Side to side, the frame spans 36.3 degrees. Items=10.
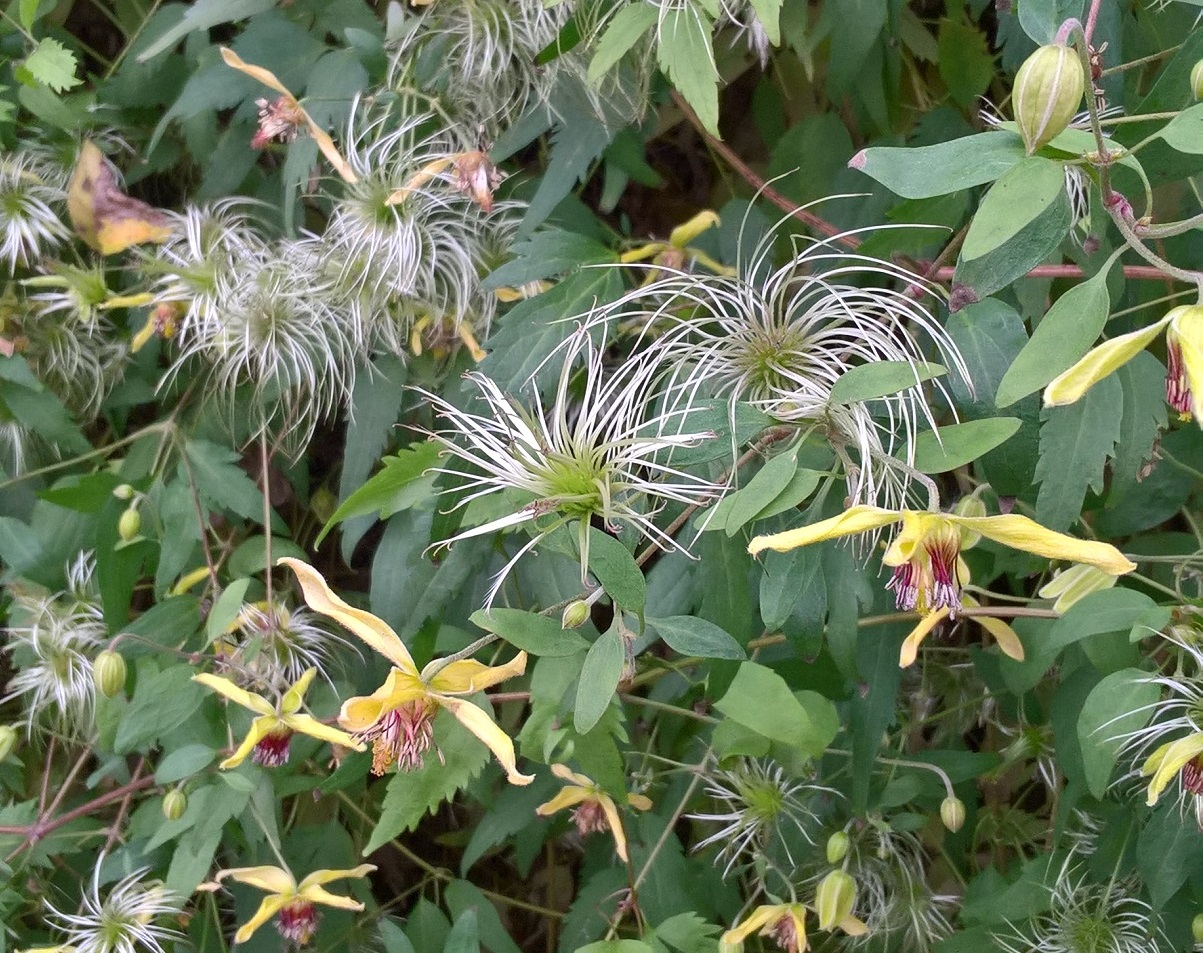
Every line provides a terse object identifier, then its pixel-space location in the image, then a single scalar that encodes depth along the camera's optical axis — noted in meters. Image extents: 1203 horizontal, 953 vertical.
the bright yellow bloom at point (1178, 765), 0.29
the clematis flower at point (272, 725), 0.34
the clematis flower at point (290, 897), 0.36
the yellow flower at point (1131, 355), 0.24
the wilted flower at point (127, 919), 0.39
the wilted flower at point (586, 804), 0.36
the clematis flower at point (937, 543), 0.26
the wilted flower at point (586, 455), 0.29
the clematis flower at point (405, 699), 0.28
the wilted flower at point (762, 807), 0.40
